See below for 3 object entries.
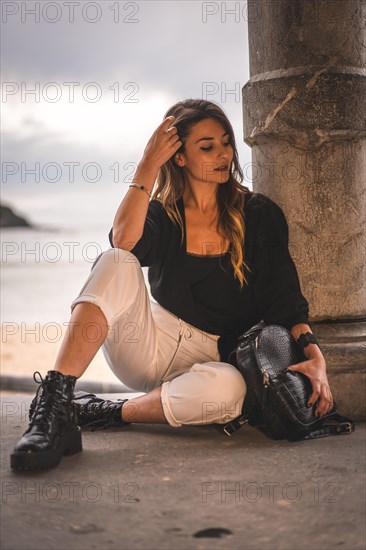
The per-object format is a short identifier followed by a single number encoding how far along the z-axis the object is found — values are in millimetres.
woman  3469
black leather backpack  3348
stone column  3828
